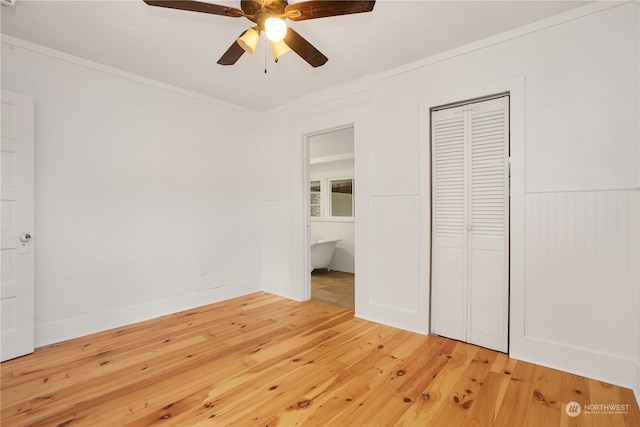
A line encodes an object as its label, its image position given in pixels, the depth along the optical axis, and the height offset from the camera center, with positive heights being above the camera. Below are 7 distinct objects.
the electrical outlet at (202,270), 3.75 -0.73
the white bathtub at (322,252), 5.52 -0.78
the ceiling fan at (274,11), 1.62 +1.13
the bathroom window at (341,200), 6.18 +0.23
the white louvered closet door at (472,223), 2.53 -0.11
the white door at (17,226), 2.40 -0.12
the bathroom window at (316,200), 6.61 +0.25
